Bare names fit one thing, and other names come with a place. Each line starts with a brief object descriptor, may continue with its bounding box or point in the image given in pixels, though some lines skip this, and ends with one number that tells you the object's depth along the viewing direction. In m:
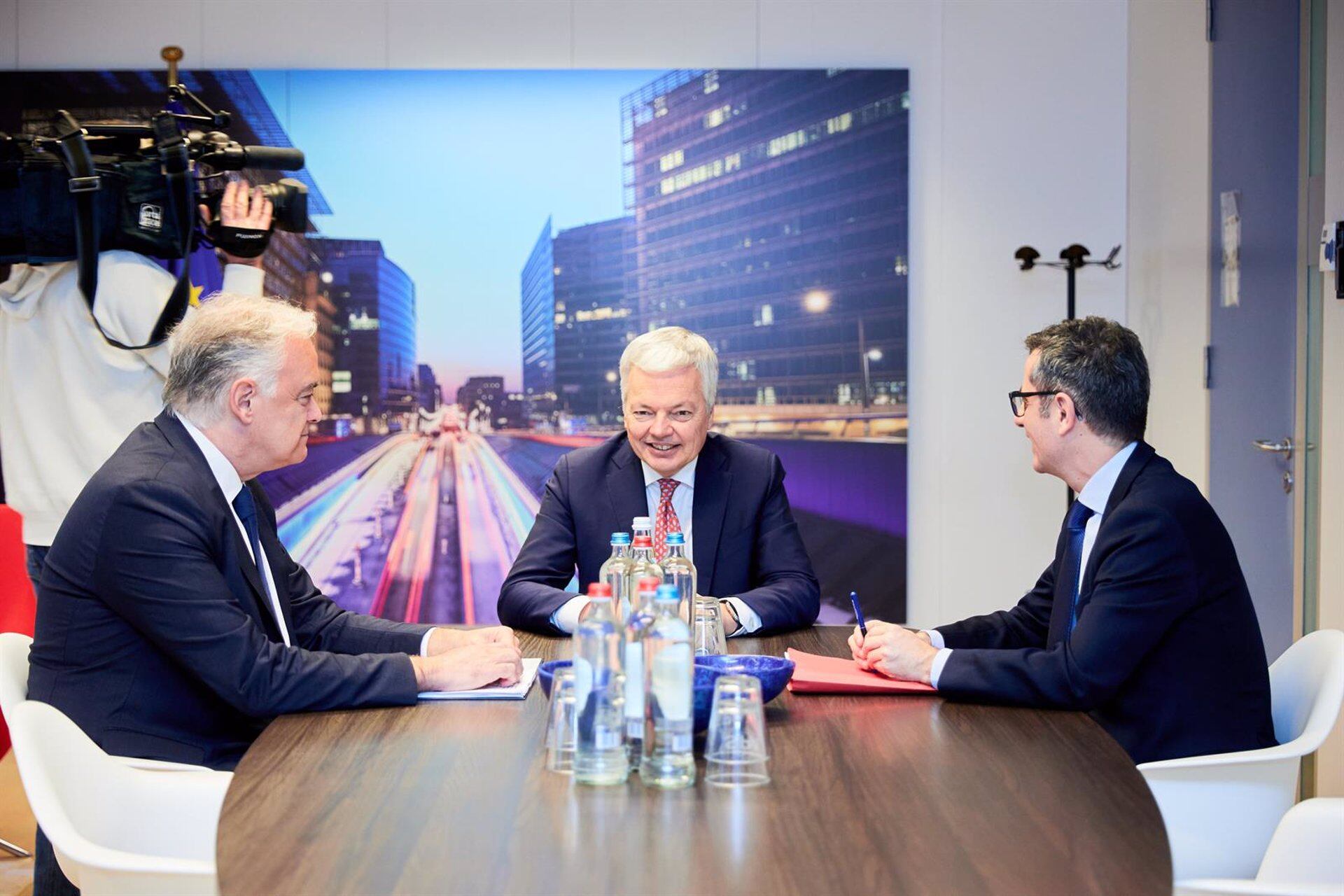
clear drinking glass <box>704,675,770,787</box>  1.63
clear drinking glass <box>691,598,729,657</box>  2.21
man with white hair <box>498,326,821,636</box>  2.95
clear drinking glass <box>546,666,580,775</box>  1.65
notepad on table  2.05
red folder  2.09
